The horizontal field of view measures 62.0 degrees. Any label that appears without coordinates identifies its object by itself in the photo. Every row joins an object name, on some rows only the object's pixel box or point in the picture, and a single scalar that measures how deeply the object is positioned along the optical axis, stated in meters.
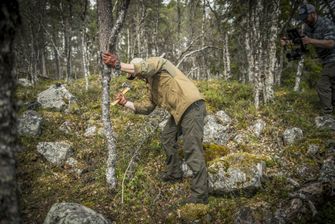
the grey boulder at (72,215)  3.95
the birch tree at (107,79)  5.00
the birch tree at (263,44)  8.49
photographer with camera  6.77
